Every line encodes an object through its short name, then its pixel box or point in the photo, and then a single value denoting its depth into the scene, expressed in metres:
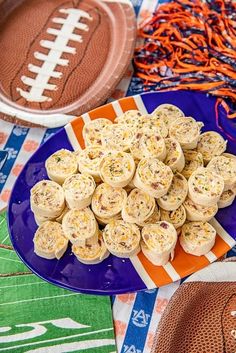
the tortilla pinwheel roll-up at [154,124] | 1.11
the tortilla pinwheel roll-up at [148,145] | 1.07
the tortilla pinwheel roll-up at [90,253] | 1.03
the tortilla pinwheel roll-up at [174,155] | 1.08
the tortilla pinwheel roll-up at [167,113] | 1.17
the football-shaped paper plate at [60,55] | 1.34
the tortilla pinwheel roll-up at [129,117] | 1.16
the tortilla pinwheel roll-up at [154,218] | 1.05
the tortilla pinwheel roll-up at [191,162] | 1.11
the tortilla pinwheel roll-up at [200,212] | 1.05
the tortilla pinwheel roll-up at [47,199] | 1.05
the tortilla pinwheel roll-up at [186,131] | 1.12
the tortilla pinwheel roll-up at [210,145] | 1.14
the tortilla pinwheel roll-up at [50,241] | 1.03
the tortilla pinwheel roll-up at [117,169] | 1.05
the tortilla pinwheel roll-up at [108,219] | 1.06
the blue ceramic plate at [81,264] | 1.02
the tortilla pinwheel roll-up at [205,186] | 1.04
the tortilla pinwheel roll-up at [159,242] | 1.01
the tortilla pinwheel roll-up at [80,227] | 1.03
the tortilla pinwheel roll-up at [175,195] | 1.05
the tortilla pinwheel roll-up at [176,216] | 1.05
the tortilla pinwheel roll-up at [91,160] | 1.09
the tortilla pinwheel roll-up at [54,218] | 1.07
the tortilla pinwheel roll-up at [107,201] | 1.05
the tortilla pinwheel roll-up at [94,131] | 1.16
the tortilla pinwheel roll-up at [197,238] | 1.03
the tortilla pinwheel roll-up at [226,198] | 1.09
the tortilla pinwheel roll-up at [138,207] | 1.03
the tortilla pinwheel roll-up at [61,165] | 1.11
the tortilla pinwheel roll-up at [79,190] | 1.05
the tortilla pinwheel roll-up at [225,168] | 1.08
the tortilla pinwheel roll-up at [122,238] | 1.02
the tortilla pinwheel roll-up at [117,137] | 1.10
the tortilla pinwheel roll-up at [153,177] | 1.04
